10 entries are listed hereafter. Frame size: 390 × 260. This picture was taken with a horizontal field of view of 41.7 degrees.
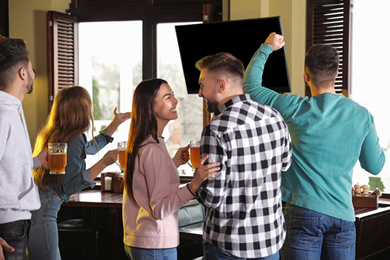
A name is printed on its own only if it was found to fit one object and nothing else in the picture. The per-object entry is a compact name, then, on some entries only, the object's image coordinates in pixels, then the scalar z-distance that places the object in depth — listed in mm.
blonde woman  2693
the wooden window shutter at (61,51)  4961
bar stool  4086
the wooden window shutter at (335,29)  4352
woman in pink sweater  1993
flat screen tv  3643
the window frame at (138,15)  4938
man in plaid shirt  1812
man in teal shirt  2148
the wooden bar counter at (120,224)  3459
